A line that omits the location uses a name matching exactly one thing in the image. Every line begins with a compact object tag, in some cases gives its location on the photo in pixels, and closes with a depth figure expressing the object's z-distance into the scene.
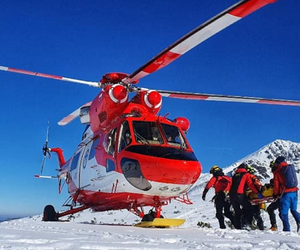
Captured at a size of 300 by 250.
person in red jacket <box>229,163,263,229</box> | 8.49
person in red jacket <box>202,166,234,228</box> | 9.21
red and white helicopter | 8.16
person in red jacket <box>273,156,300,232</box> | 7.47
